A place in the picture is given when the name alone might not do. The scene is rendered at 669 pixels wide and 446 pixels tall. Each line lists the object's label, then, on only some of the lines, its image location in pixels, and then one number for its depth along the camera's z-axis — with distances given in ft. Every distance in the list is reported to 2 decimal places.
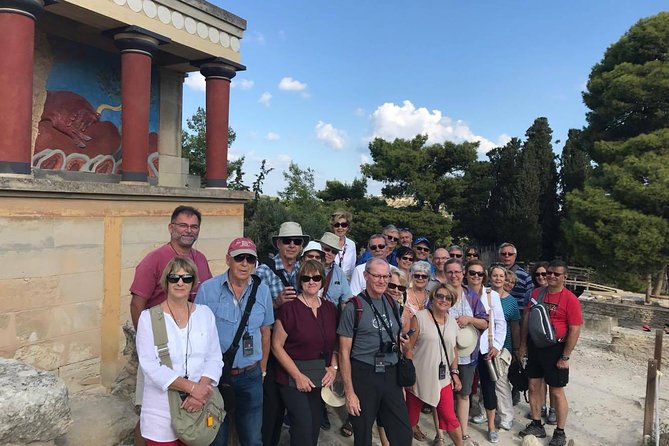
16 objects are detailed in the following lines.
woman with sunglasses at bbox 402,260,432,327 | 14.38
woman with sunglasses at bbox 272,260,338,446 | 11.28
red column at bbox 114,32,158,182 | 24.58
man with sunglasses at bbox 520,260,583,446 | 15.55
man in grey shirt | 11.79
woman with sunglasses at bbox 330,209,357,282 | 18.69
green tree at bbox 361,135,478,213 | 86.02
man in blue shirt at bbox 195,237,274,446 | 10.53
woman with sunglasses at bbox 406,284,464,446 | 13.48
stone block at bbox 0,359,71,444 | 9.77
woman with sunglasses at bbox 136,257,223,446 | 8.77
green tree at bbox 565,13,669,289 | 56.90
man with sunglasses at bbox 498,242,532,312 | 19.63
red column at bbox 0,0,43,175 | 18.63
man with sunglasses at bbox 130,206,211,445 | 11.12
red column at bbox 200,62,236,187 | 30.42
